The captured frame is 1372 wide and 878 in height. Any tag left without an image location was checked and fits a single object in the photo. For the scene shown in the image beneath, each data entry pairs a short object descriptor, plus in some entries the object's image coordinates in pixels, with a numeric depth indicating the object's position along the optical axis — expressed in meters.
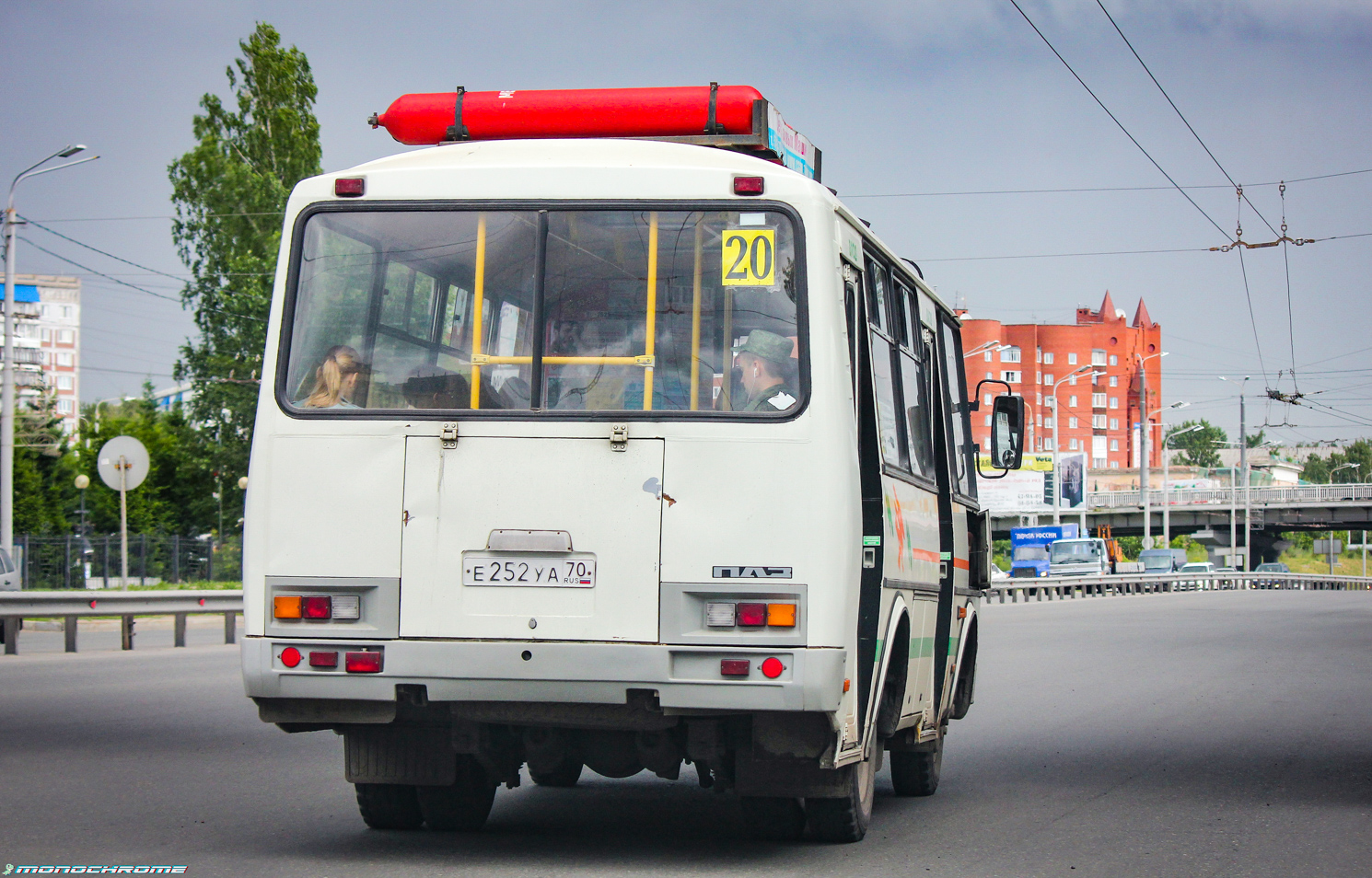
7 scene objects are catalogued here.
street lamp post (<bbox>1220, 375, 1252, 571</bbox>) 77.75
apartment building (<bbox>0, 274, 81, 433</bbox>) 153.25
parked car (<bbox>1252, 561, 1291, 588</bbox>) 94.47
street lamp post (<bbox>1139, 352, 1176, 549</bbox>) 73.99
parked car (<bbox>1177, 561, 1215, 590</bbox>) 82.44
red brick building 149.25
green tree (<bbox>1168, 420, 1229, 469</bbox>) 179.75
